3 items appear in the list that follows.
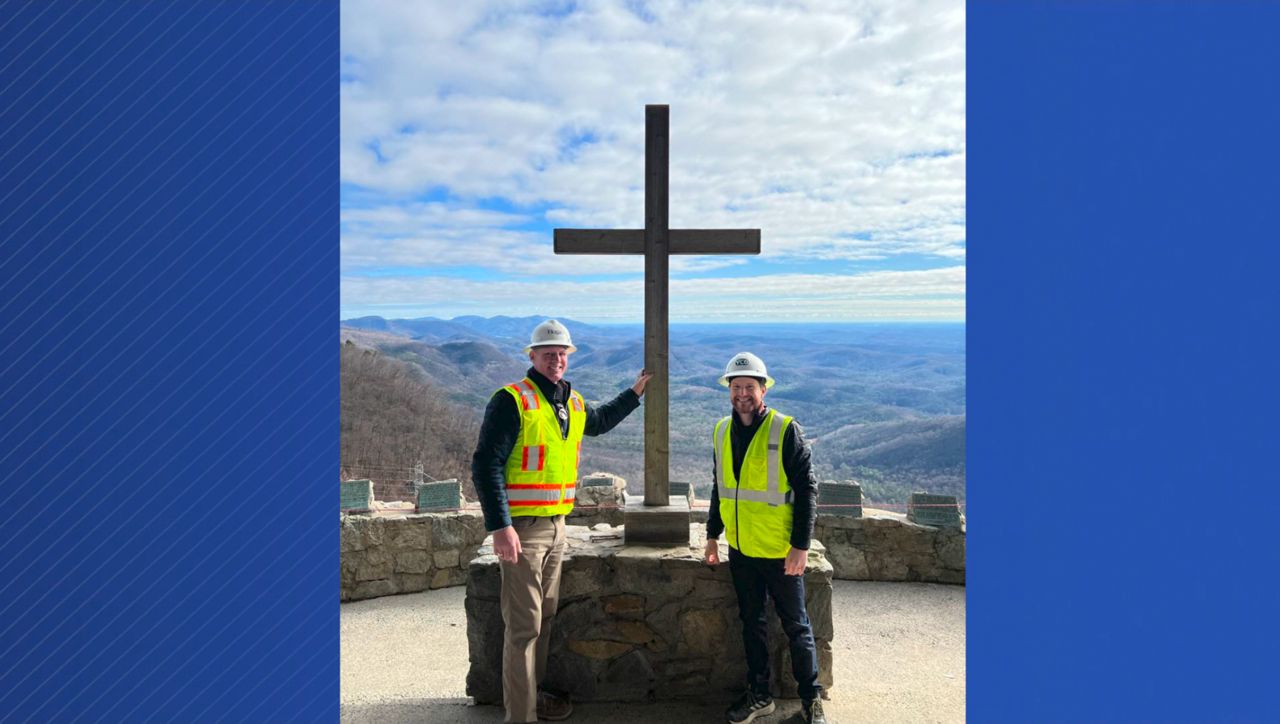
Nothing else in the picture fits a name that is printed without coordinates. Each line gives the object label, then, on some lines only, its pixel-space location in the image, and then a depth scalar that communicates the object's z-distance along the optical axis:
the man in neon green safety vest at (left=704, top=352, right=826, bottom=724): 4.35
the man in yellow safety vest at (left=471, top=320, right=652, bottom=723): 4.30
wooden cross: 4.96
